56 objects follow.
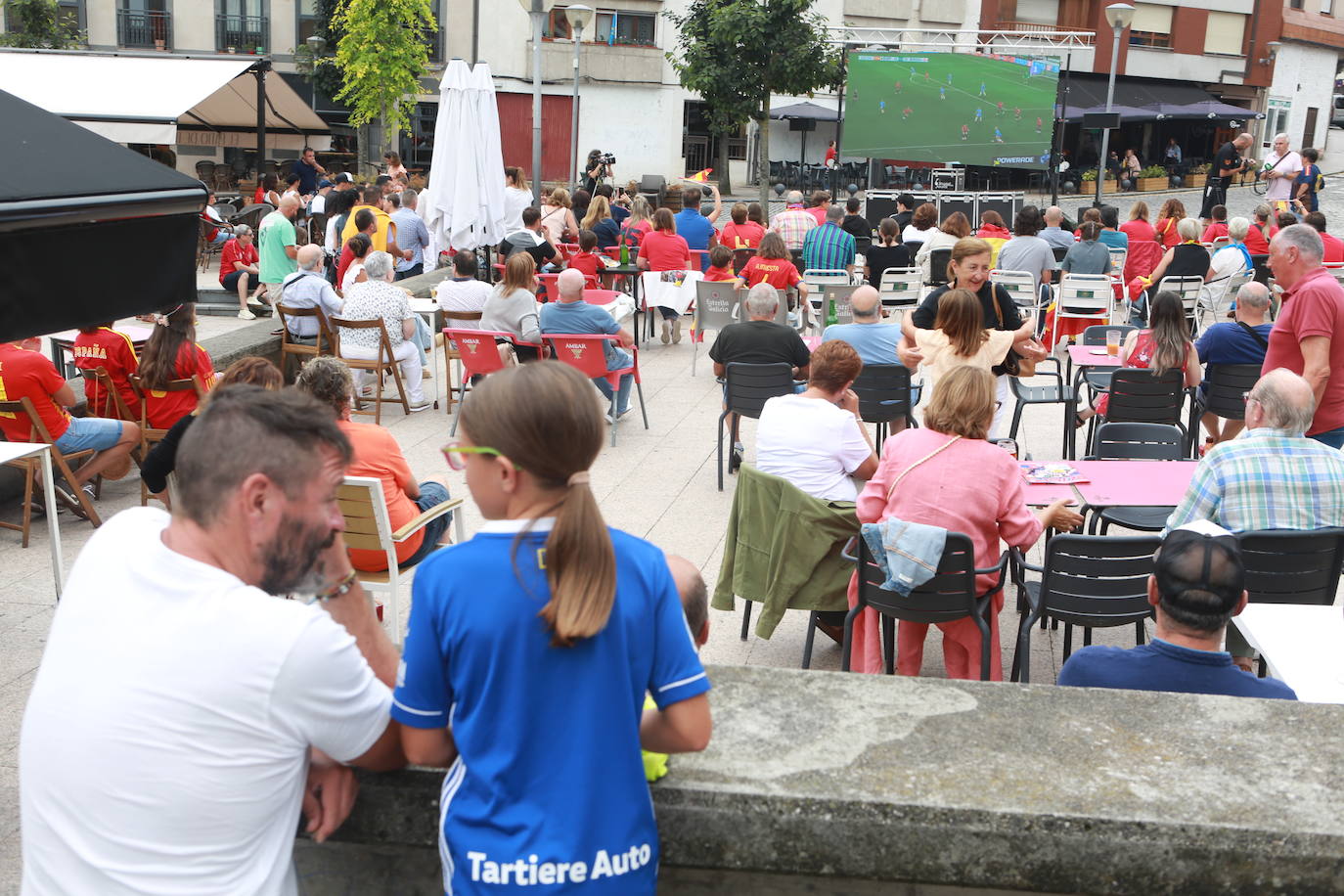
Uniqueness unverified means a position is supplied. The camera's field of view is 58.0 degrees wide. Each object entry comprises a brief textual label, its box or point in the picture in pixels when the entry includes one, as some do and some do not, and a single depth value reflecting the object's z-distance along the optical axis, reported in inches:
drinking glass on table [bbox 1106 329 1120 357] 366.6
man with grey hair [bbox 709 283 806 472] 301.9
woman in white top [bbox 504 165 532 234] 569.3
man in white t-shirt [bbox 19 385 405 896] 62.9
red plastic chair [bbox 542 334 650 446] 336.8
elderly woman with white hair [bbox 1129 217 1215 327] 466.3
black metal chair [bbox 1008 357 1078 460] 316.5
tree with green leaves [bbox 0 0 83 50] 1254.3
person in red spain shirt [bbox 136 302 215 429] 269.6
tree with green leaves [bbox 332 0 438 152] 1104.2
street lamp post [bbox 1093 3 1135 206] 833.5
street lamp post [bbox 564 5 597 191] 831.7
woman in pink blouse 169.0
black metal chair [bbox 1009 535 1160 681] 167.8
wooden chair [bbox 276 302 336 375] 376.8
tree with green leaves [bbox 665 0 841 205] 946.1
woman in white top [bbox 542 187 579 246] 571.2
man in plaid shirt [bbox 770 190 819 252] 557.3
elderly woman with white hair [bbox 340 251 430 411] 363.6
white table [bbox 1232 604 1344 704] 125.7
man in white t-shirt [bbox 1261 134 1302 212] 730.2
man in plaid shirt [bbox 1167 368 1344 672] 171.6
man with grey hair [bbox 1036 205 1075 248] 564.1
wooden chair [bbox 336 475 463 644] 183.5
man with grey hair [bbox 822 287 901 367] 306.5
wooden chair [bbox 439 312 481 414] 363.4
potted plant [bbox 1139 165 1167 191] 1353.3
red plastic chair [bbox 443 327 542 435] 344.8
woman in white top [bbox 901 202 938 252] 570.6
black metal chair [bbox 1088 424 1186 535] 237.9
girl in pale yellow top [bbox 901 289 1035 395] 257.8
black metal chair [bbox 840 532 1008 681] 165.5
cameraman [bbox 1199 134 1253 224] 832.9
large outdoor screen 1087.6
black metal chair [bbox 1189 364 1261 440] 287.9
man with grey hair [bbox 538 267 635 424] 346.0
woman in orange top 189.8
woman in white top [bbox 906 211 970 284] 506.9
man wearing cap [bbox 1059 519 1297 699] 121.0
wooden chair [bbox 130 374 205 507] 275.0
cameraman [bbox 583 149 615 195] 854.9
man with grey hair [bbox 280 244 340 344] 374.0
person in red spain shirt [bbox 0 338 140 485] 245.6
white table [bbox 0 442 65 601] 205.6
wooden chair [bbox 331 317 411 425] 359.6
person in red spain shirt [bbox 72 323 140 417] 276.1
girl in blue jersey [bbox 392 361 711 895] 63.4
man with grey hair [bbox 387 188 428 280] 535.5
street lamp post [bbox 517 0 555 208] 611.8
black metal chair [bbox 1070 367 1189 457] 279.6
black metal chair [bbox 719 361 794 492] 293.6
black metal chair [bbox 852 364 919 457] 293.9
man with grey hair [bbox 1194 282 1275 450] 289.7
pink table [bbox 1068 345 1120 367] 322.0
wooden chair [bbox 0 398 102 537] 244.8
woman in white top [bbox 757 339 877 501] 203.6
